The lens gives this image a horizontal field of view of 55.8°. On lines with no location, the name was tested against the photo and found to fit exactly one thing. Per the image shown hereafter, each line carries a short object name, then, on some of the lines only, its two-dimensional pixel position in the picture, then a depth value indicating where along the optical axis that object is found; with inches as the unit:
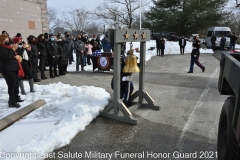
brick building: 428.5
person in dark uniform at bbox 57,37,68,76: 372.0
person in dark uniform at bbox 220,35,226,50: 873.5
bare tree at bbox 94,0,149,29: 1076.5
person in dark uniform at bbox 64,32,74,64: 477.1
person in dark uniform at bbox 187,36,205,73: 401.7
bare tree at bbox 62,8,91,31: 1583.8
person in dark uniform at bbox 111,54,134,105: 214.3
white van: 919.7
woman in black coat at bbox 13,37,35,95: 260.1
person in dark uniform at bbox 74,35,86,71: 437.1
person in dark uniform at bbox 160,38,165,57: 754.6
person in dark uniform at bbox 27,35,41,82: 315.9
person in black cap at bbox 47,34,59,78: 350.5
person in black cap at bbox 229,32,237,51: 796.6
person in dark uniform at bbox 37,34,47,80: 342.2
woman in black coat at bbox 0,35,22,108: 206.5
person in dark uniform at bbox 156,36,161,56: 761.8
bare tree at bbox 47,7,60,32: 1895.7
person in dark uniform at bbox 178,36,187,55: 765.3
